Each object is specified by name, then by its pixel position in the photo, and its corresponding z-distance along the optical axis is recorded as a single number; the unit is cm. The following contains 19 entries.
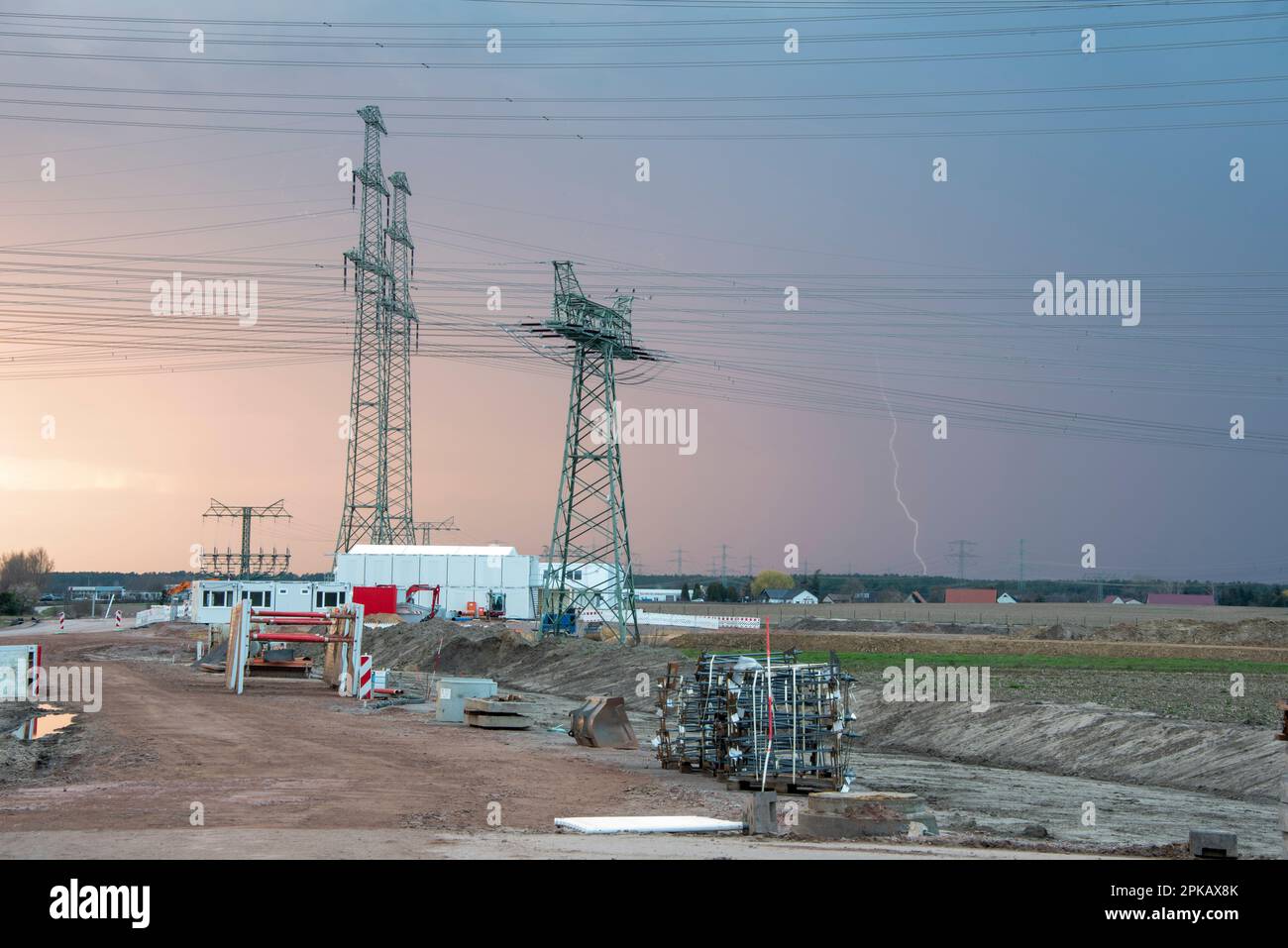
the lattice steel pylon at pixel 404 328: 8694
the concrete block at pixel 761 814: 1677
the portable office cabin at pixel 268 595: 7356
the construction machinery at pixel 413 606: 8488
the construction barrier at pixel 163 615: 9616
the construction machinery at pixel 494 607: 8988
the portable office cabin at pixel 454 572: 9506
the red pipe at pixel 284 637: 4316
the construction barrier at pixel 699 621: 9175
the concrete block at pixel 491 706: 3362
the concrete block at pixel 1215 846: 1517
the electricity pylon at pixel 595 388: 5544
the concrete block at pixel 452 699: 3488
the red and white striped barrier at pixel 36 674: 3246
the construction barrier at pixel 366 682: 4172
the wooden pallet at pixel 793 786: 2272
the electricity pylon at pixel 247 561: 10694
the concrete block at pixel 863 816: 1658
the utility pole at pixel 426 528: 11972
